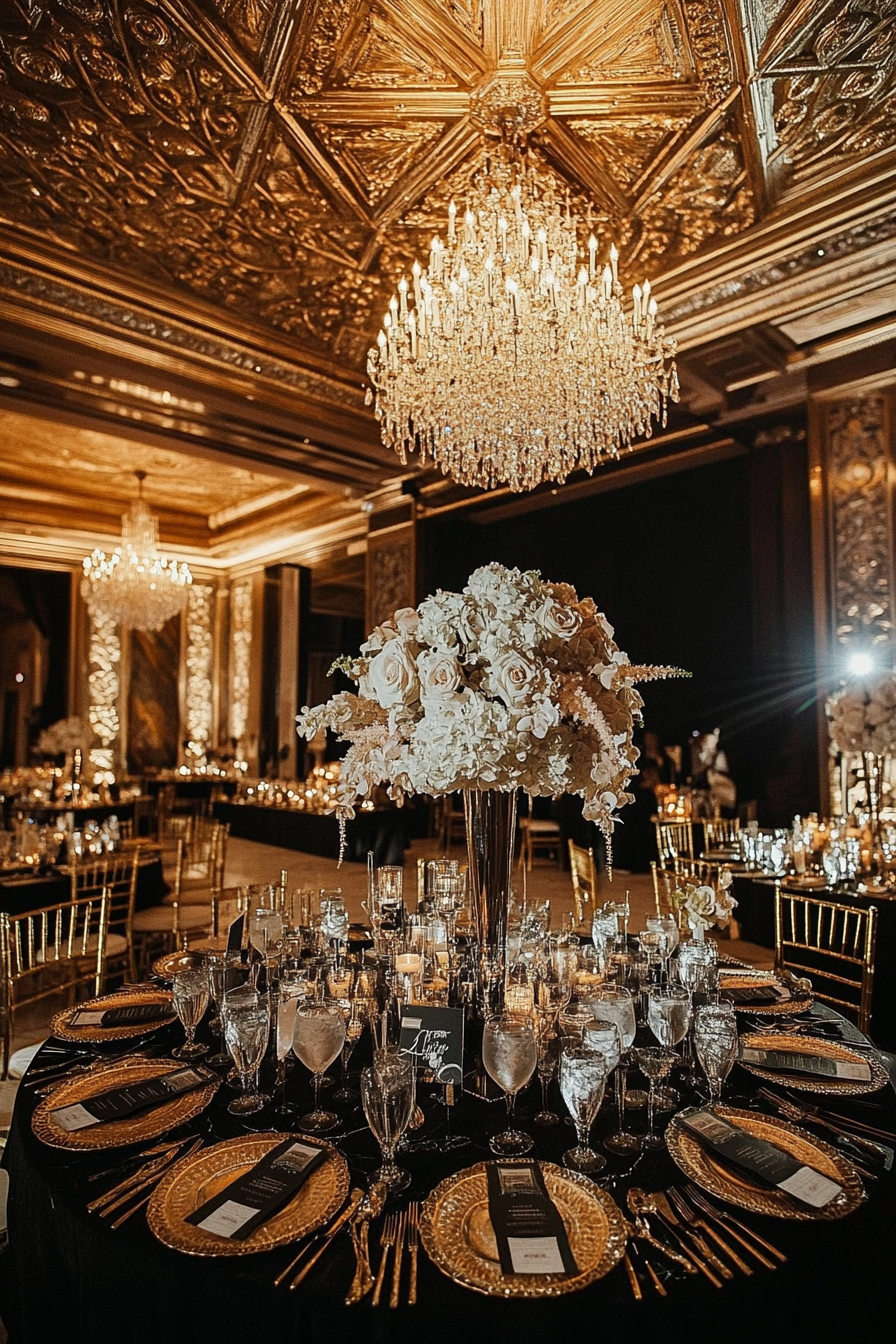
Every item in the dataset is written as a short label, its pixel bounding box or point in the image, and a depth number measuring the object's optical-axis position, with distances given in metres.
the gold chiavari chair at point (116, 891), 4.02
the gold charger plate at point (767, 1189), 1.19
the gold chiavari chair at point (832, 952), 2.72
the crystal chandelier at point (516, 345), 4.01
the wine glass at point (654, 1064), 1.47
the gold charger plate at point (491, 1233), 1.05
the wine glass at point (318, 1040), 1.45
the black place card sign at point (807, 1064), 1.68
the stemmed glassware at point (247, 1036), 1.47
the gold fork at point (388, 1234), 1.09
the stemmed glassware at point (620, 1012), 1.57
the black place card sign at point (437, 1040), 1.51
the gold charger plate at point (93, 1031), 1.88
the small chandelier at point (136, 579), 9.66
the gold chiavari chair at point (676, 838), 4.93
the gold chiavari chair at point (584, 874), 3.70
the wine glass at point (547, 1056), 1.57
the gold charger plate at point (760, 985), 2.07
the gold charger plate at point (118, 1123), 1.39
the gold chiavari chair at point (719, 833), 5.77
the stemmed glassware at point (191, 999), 1.70
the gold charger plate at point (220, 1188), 1.11
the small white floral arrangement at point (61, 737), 10.34
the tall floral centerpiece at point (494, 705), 1.69
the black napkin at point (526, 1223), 1.08
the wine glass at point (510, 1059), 1.38
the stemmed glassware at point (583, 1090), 1.30
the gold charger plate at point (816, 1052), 1.62
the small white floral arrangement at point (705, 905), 2.46
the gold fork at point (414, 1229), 1.11
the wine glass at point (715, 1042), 1.46
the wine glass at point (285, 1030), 1.53
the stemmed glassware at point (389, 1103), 1.24
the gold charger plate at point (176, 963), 2.36
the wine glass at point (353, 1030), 1.70
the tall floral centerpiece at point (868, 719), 4.29
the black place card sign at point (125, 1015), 1.97
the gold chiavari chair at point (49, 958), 2.51
